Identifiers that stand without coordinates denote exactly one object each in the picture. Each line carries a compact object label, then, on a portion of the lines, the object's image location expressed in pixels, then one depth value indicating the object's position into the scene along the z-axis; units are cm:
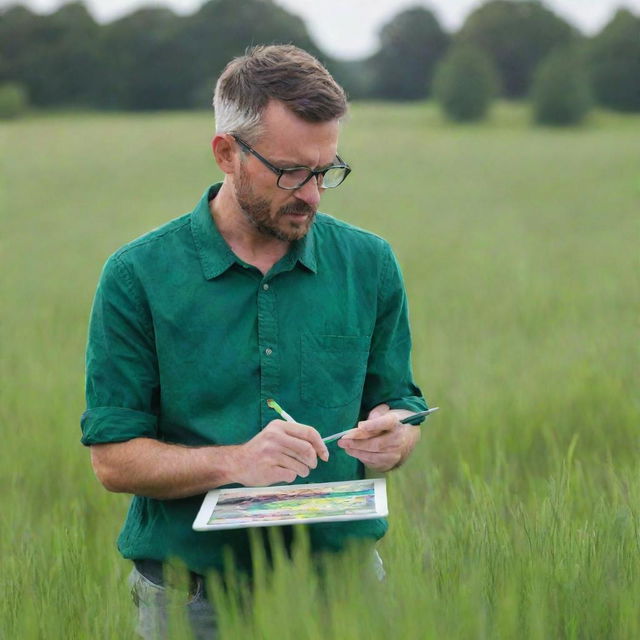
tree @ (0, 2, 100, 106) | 6072
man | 236
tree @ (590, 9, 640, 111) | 6252
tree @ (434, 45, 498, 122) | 5369
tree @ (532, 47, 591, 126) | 5206
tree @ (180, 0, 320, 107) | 6588
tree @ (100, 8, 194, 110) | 6238
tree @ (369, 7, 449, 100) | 7219
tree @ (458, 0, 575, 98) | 7381
